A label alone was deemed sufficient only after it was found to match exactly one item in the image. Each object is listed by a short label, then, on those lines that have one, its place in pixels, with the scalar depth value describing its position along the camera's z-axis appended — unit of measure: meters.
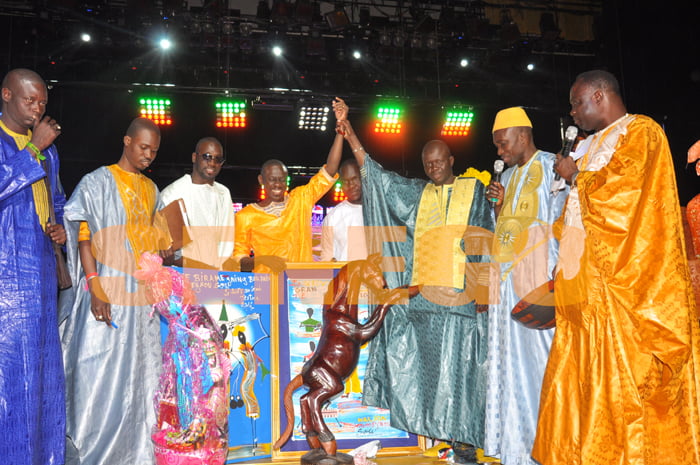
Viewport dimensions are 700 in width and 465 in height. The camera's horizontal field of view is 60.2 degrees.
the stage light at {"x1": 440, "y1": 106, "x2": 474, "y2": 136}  11.36
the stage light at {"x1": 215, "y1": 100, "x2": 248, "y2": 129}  10.70
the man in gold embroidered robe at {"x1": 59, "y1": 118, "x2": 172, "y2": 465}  3.84
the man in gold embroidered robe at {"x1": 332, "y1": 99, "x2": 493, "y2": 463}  4.26
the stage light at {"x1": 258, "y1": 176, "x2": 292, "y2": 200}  11.91
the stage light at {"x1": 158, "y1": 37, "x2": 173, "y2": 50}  10.07
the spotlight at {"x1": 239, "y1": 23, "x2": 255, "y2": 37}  10.30
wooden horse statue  3.99
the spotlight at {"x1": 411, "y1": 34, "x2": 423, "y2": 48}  11.08
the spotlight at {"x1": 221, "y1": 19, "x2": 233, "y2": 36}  10.20
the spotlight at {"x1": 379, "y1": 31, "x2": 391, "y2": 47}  10.84
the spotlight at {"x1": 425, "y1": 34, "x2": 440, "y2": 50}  10.96
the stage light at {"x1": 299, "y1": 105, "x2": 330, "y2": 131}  11.05
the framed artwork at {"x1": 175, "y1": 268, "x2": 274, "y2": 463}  4.25
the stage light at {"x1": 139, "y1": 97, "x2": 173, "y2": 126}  10.76
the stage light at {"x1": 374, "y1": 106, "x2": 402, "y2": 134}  11.16
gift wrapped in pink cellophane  3.70
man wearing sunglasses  5.21
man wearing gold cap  3.83
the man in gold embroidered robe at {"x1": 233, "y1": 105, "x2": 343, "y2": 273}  5.50
